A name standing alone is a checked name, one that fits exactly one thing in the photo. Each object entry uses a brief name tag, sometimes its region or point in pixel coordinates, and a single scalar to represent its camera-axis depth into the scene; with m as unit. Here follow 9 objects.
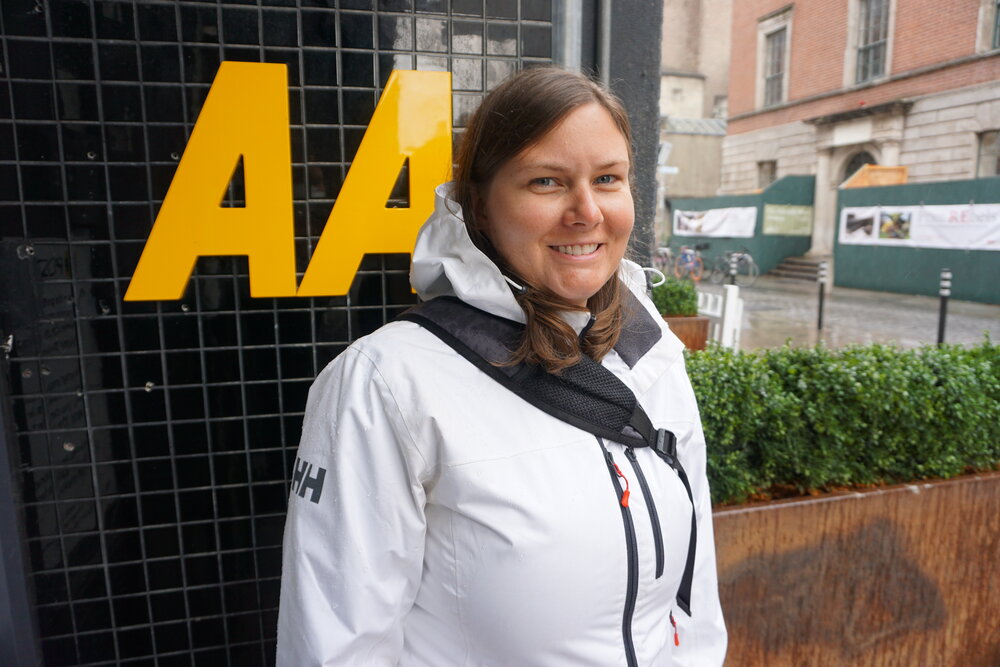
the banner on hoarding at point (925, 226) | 14.27
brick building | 18.59
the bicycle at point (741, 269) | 20.41
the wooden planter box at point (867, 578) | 2.69
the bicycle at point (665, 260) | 19.94
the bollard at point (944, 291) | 8.97
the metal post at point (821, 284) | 11.39
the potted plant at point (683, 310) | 7.00
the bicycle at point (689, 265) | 20.28
